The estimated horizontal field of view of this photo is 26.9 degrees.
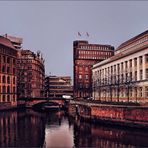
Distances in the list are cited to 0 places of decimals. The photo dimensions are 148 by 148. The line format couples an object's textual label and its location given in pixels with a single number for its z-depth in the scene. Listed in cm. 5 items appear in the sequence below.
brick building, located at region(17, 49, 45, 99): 16688
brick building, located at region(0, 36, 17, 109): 12850
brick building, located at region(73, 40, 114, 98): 18238
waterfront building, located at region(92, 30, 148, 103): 9056
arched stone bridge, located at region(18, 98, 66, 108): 14838
